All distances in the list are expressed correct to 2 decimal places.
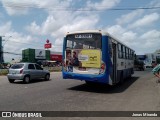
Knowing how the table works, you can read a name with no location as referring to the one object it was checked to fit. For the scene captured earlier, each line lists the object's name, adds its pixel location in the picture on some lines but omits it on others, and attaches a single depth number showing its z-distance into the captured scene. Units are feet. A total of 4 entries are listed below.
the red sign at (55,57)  167.32
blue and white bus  22.96
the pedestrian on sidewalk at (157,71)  31.29
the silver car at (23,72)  32.18
